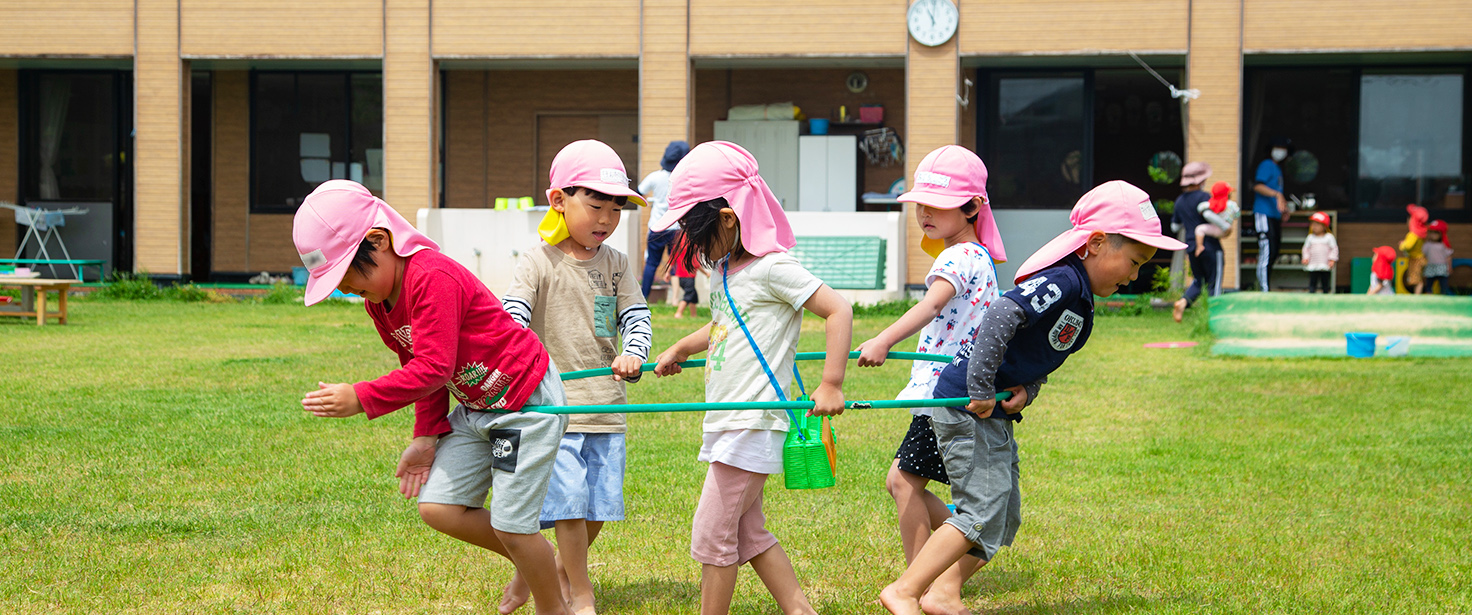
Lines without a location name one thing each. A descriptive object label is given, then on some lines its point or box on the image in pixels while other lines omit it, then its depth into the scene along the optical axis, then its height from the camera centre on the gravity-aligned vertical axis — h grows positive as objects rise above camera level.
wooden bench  11.99 -0.59
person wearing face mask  15.96 +0.46
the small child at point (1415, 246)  16.41 +0.01
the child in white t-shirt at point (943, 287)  3.79 -0.14
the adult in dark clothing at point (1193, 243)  13.47 +0.02
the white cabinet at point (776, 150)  18.20 +1.25
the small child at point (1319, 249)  16.34 -0.05
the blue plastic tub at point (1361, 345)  10.18 -0.80
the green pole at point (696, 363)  3.52 -0.36
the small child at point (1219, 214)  13.64 +0.33
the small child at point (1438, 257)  16.77 -0.13
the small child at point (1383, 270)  16.47 -0.31
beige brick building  15.99 +2.01
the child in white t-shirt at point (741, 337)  3.29 -0.26
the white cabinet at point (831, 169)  18.09 +0.98
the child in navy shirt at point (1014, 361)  3.38 -0.32
